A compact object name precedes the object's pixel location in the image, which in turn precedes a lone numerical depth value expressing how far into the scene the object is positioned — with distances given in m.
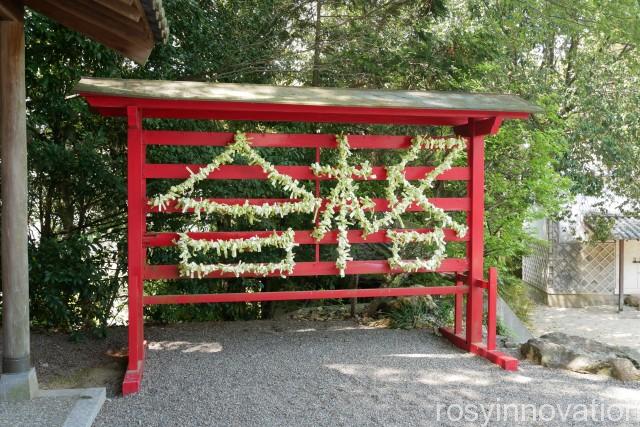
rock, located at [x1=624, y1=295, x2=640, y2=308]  14.38
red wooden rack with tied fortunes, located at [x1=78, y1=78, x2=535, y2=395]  4.79
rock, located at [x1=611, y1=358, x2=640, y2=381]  4.83
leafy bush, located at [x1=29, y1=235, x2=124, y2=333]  6.15
